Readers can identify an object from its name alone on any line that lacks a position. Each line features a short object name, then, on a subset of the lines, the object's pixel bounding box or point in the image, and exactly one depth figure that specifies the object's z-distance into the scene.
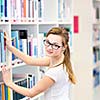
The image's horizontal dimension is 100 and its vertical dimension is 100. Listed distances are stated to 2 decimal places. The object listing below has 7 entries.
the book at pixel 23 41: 2.66
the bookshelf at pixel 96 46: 5.48
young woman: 2.21
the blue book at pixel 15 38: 2.53
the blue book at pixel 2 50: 2.33
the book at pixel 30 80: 2.85
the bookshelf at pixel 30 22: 2.43
